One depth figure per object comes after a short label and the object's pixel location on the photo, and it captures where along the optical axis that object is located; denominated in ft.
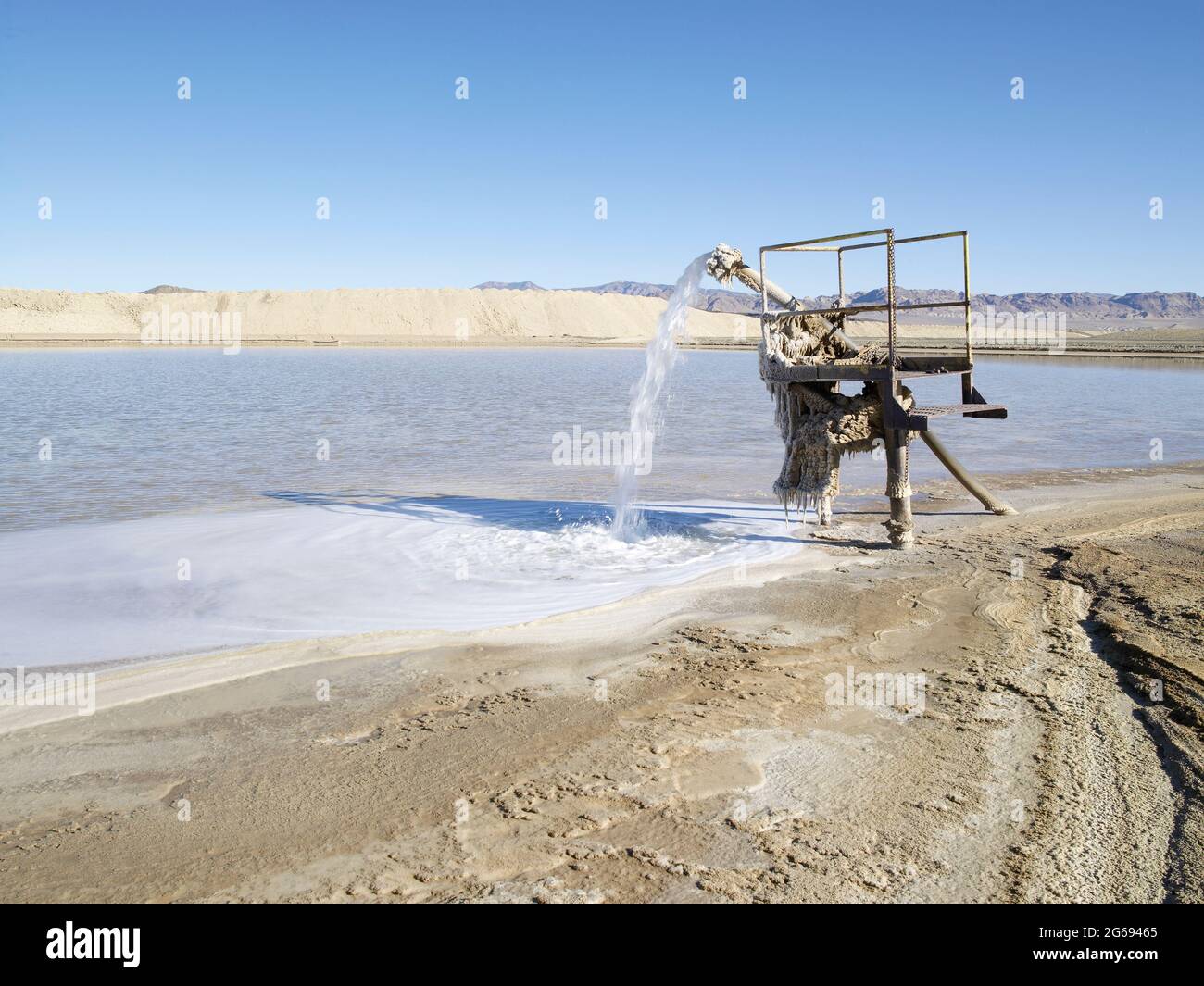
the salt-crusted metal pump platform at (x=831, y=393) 36.01
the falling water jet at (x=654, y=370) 40.14
